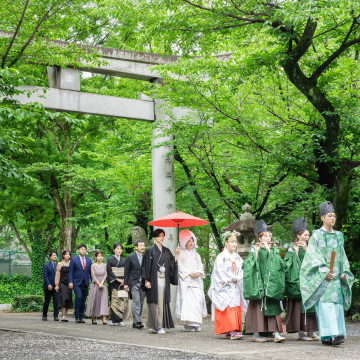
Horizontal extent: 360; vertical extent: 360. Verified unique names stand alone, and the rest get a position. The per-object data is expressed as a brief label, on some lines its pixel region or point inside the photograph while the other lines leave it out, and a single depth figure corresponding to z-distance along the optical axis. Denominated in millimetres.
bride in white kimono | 10219
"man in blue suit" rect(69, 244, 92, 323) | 12148
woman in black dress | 12453
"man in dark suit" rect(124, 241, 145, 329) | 10625
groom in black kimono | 9523
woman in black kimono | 11797
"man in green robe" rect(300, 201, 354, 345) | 7023
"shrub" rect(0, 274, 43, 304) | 21297
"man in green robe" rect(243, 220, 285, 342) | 7723
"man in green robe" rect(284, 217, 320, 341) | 7950
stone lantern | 10719
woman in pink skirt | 12094
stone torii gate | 12992
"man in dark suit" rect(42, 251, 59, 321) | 12680
